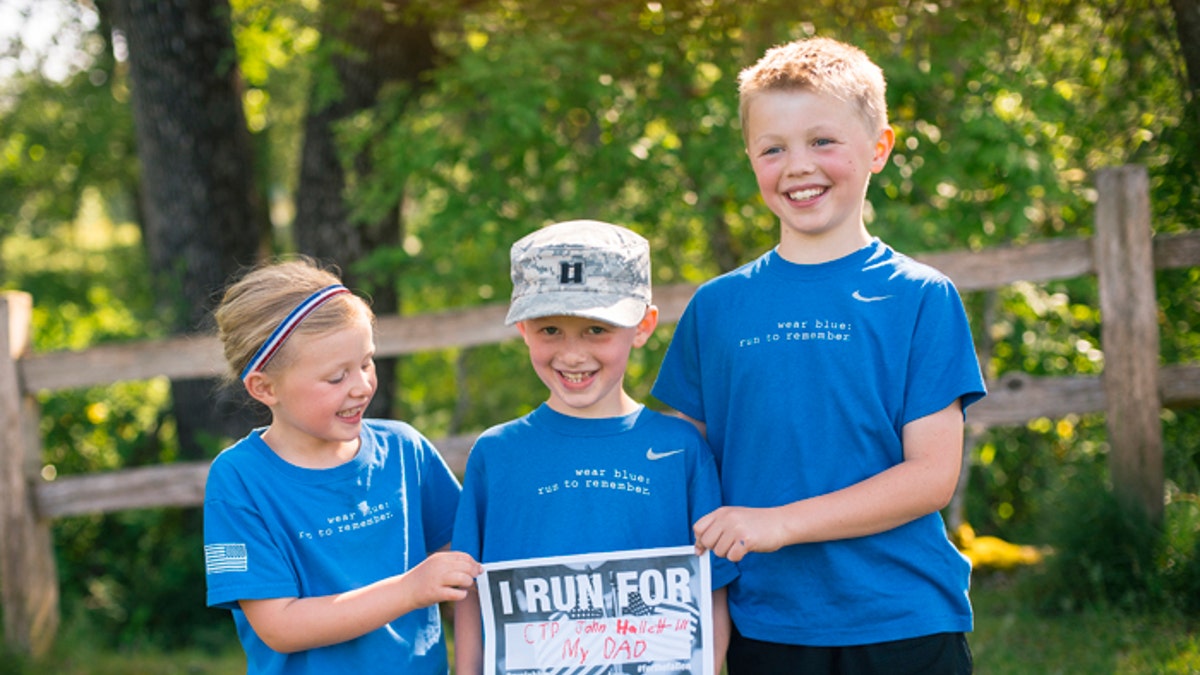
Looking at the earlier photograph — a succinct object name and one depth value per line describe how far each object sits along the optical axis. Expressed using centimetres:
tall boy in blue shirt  225
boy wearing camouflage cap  228
